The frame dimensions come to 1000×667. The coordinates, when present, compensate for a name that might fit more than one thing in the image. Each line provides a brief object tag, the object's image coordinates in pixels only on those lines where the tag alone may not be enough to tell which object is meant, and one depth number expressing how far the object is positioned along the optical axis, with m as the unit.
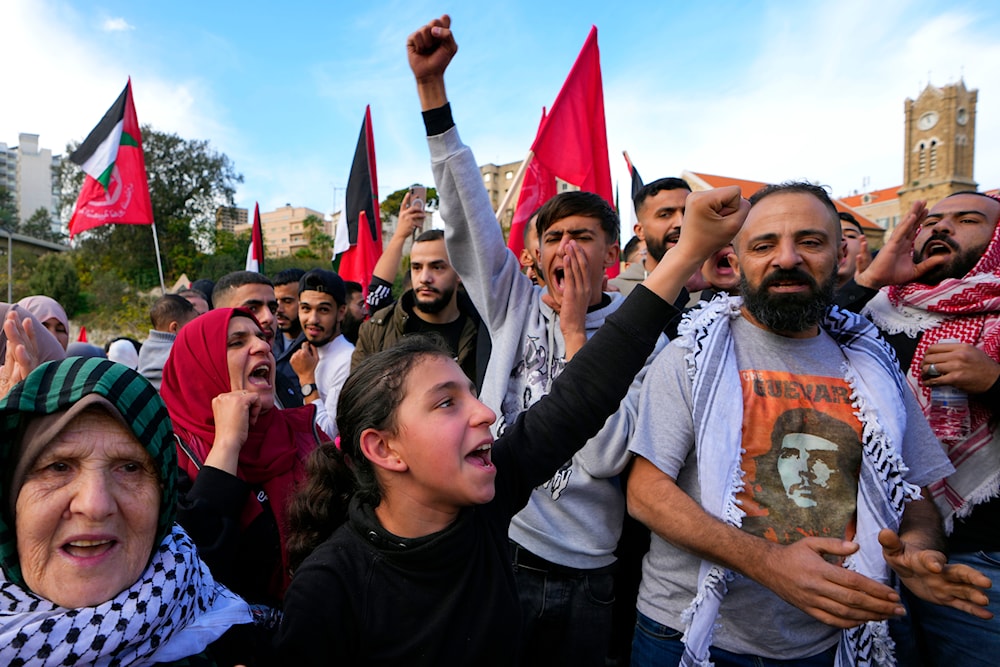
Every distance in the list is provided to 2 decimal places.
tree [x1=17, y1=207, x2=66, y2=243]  56.22
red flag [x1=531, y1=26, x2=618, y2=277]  4.62
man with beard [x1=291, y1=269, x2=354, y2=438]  3.95
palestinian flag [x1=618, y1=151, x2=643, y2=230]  5.96
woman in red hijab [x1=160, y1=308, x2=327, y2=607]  1.75
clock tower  55.38
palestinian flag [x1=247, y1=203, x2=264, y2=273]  8.74
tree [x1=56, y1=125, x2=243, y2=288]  35.88
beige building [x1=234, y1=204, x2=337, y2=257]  99.06
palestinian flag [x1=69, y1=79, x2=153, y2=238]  7.49
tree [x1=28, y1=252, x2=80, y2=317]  30.86
